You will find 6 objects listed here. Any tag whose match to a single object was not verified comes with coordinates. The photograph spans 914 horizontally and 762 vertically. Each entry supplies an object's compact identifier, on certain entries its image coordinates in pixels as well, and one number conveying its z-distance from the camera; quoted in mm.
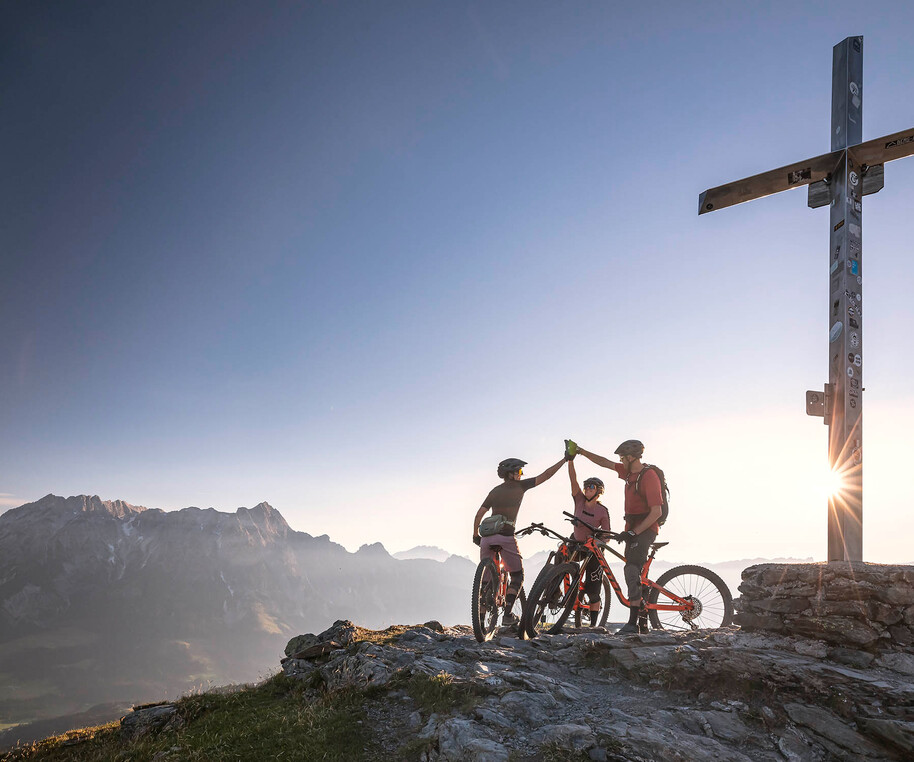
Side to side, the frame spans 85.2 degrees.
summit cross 8094
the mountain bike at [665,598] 9602
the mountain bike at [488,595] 9266
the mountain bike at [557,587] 9477
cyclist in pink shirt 10695
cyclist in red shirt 9578
